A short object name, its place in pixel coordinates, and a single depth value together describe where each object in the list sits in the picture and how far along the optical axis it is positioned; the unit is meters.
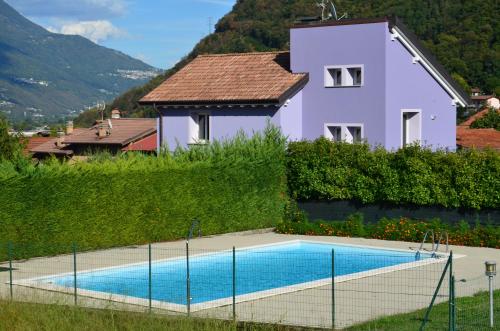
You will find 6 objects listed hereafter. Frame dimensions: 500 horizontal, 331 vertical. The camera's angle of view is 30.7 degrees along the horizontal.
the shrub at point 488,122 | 62.06
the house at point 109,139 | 50.25
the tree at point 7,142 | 33.99
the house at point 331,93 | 35.00
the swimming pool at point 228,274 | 18.95
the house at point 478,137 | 44.69
